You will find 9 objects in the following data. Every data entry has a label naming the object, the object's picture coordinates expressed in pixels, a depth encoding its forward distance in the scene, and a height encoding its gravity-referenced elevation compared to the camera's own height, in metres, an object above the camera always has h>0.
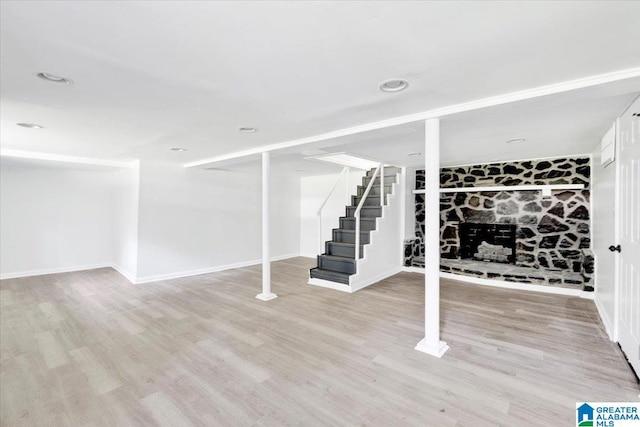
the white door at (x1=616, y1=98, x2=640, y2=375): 2.39 -0.11
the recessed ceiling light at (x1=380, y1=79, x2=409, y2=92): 2.14 +1.04
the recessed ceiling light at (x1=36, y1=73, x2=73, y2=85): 2.02 +0.99
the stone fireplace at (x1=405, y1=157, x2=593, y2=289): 5.09 +0.08
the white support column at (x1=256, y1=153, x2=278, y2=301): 4.48 -0.32
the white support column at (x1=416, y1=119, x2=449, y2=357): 2.84 -0.21
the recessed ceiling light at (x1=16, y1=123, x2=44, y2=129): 3.19 +1.00
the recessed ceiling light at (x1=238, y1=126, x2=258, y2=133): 3.37 +1.06
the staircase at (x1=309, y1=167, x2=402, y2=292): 5.06 -0.41
